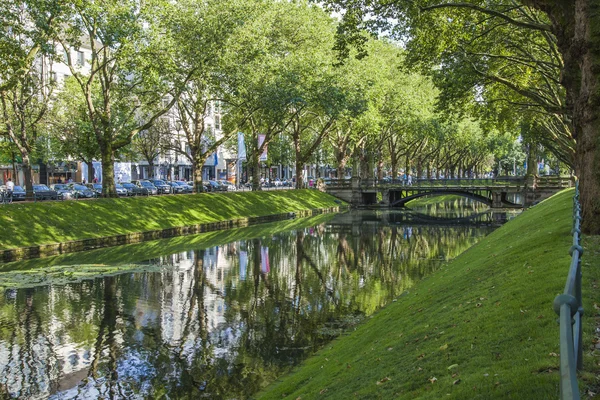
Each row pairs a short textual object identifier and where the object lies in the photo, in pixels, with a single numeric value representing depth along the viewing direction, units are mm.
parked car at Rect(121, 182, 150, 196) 64062
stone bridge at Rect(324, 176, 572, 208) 69938
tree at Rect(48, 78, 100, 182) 60469
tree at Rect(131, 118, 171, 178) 82312
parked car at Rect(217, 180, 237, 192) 81912
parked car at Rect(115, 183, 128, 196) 66175
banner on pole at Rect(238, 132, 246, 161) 62406
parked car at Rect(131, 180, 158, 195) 72625
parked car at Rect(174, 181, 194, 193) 74700
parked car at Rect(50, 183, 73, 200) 52869
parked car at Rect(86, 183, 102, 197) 60850
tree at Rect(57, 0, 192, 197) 37438
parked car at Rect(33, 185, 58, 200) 50831
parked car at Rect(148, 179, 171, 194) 72612
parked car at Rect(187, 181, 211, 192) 81350
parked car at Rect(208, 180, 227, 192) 80581
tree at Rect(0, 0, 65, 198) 34469
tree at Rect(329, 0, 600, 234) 16125
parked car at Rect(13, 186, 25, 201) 47772
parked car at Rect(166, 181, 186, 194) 74356
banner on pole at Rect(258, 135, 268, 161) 62153
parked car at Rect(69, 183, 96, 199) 60031
